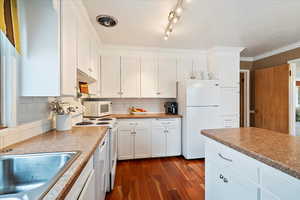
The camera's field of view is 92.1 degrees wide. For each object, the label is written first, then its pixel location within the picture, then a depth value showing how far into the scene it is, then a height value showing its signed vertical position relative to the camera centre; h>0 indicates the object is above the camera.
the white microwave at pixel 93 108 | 2.62 -0.17
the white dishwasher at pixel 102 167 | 1.25 -0.67
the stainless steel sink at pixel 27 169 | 0.87 -0.43
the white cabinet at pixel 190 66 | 3.30 +0.77
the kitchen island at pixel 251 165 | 0.70 -0.39
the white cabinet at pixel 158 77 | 3.17 +0.51
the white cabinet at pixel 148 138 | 2.80 -0.77
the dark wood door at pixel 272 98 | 3.01 +0.04
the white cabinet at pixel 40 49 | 1.09 +0.39
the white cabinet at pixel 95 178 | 0.76 -0.55
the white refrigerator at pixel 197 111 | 2.84 -0.23
